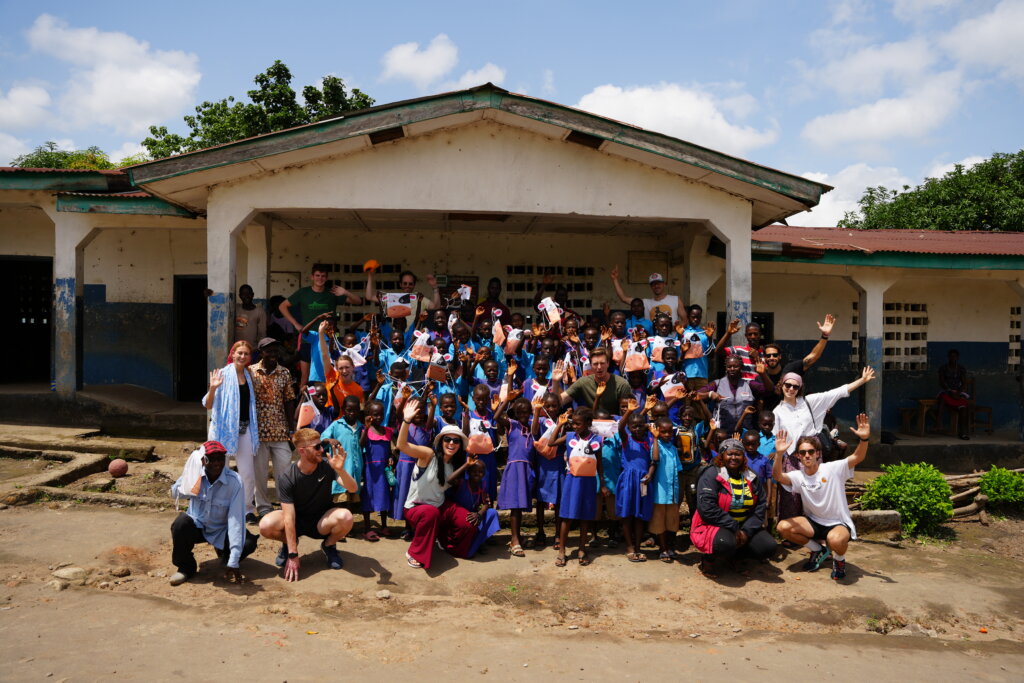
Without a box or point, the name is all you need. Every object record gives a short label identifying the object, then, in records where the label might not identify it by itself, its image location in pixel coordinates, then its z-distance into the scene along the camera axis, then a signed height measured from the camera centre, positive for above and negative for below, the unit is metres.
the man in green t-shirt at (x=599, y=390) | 6.26 -0.50
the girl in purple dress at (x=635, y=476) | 5.91 -1.20
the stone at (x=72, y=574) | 4.96 -1.75
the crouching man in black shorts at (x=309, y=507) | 5.21 -1.34
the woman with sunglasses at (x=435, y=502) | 5.59 -1.38
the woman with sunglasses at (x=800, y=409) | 6.29 -0.66
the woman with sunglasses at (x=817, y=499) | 5.87 -1.40
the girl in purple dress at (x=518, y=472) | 5.92 -1.19
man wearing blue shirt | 4.97 -1.33
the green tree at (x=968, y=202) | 18.56 +3.91
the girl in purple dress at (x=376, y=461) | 5.98 -1.11
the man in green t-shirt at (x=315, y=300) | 8.08 +0.41
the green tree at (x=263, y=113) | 21.48 +7.04
